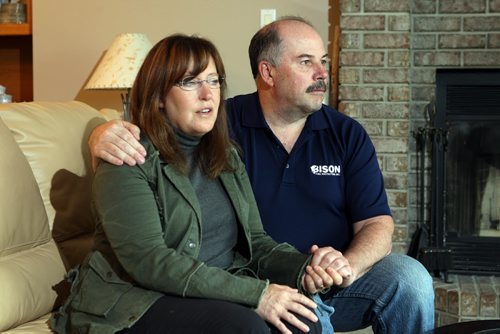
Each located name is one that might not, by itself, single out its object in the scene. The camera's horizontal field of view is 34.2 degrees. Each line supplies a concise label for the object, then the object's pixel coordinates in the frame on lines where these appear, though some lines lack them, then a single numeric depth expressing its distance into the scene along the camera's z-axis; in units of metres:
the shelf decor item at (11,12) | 3.88
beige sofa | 1.84
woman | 1.65
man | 2.02
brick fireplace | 3.39
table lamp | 3.37
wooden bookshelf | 4.08
